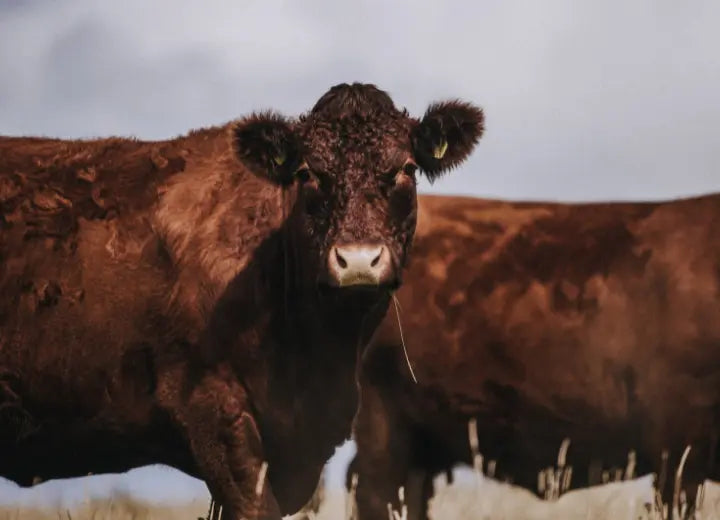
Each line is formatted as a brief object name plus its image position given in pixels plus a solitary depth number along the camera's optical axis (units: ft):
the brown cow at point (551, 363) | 69.51
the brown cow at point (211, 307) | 51.16
